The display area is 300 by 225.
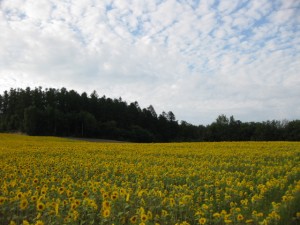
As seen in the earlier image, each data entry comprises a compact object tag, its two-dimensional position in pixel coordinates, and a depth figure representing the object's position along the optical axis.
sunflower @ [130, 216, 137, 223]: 5.83
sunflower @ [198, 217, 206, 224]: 6.08
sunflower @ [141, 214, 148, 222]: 5.74
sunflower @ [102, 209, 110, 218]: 5.90
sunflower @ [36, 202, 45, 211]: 6.41
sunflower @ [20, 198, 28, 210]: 6.59
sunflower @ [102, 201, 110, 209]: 6.33
